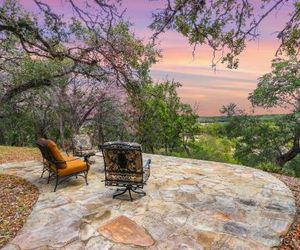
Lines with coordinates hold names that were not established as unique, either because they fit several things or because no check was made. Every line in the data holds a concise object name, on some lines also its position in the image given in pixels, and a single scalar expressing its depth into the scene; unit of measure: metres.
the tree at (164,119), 12.37
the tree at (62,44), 4.66
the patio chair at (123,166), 4.33
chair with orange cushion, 4.82
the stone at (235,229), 3.36
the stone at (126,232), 3.16
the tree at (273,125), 9.81
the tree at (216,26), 3.78
